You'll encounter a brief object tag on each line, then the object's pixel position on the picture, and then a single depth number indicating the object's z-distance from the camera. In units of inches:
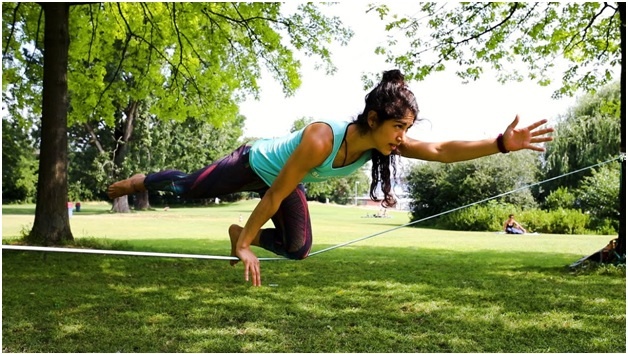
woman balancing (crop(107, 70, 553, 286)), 94.0
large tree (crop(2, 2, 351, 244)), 347.3
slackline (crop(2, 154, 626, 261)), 99.0
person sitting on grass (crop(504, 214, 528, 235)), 616.7
